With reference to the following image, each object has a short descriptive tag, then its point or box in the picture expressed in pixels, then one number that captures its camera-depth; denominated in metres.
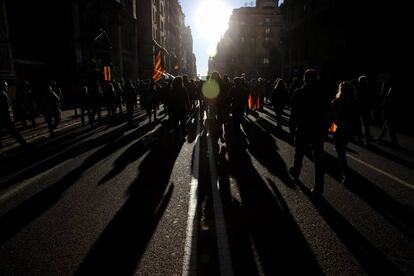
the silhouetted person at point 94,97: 13.22
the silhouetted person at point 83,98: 13.25
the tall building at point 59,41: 17.98
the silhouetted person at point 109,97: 15.53
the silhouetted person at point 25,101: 12.85
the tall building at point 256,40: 72.50
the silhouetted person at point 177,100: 9.55
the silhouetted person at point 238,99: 10.24
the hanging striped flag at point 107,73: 23.23
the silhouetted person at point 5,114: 7.98
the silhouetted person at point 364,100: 8.88
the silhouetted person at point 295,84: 11.87
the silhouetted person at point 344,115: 5.44
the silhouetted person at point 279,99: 12.39
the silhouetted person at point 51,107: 10.77
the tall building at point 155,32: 47.44
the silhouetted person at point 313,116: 4.96
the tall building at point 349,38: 19.42
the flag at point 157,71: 19.71
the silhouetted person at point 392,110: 9.32
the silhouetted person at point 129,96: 13.99
